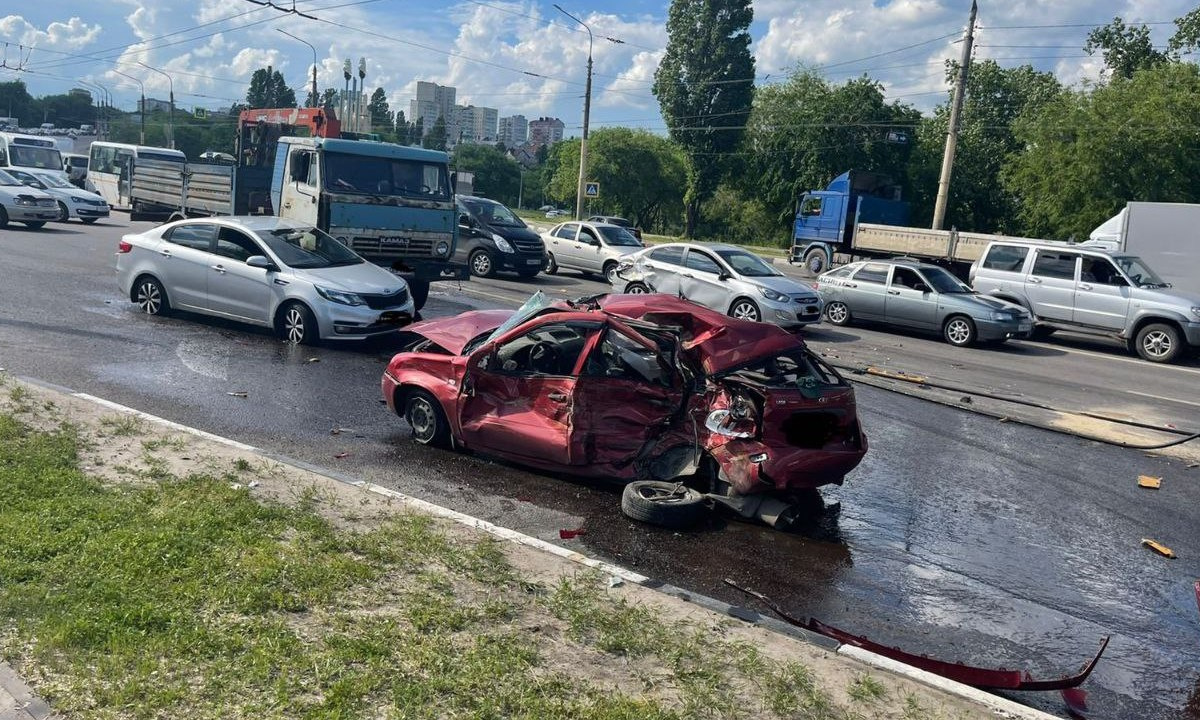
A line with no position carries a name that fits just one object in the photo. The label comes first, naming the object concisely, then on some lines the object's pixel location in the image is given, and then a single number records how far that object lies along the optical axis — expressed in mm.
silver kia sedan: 12844
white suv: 17609
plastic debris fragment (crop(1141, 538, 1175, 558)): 7332
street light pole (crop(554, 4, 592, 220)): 41844
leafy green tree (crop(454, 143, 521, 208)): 109812
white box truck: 20656
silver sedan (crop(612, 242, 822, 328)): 17344
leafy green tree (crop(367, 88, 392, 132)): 130125
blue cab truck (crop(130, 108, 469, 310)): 16156
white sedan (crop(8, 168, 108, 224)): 28922
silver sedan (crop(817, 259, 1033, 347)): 17828
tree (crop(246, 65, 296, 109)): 112562
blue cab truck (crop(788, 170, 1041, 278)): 33062
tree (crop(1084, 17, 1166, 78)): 55300
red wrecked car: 6988
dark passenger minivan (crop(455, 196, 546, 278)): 22953
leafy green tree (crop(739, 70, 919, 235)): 55156
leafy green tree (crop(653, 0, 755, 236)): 61125
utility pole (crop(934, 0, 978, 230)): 31234
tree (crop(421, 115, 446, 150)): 95500
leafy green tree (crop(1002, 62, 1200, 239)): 35906
